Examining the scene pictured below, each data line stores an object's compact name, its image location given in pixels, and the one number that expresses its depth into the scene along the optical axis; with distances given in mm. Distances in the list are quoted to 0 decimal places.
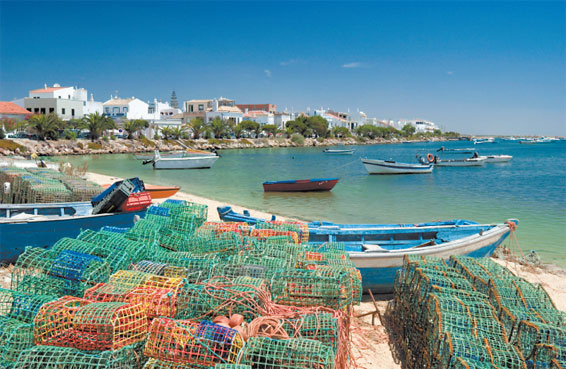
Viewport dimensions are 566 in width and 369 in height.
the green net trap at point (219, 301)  3877
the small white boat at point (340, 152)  61375
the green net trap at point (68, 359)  3090
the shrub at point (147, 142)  61538
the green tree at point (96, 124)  56747
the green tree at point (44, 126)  49594
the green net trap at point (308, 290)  4484
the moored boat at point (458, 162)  41000
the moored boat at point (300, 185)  20969
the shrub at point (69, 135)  53634
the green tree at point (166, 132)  67688
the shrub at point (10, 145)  40356
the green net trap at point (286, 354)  3102
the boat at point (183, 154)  36062
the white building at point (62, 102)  64312
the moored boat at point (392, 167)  31859
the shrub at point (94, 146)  53262
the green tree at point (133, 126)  63500
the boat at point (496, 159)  45750
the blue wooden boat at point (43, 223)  7742
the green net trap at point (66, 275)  4410
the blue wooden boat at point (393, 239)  7016
